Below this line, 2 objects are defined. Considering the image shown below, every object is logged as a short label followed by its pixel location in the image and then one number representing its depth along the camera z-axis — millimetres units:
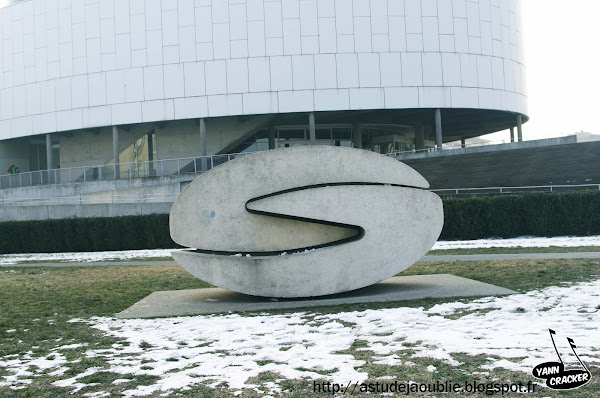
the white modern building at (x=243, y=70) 42438
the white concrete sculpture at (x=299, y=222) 9906
